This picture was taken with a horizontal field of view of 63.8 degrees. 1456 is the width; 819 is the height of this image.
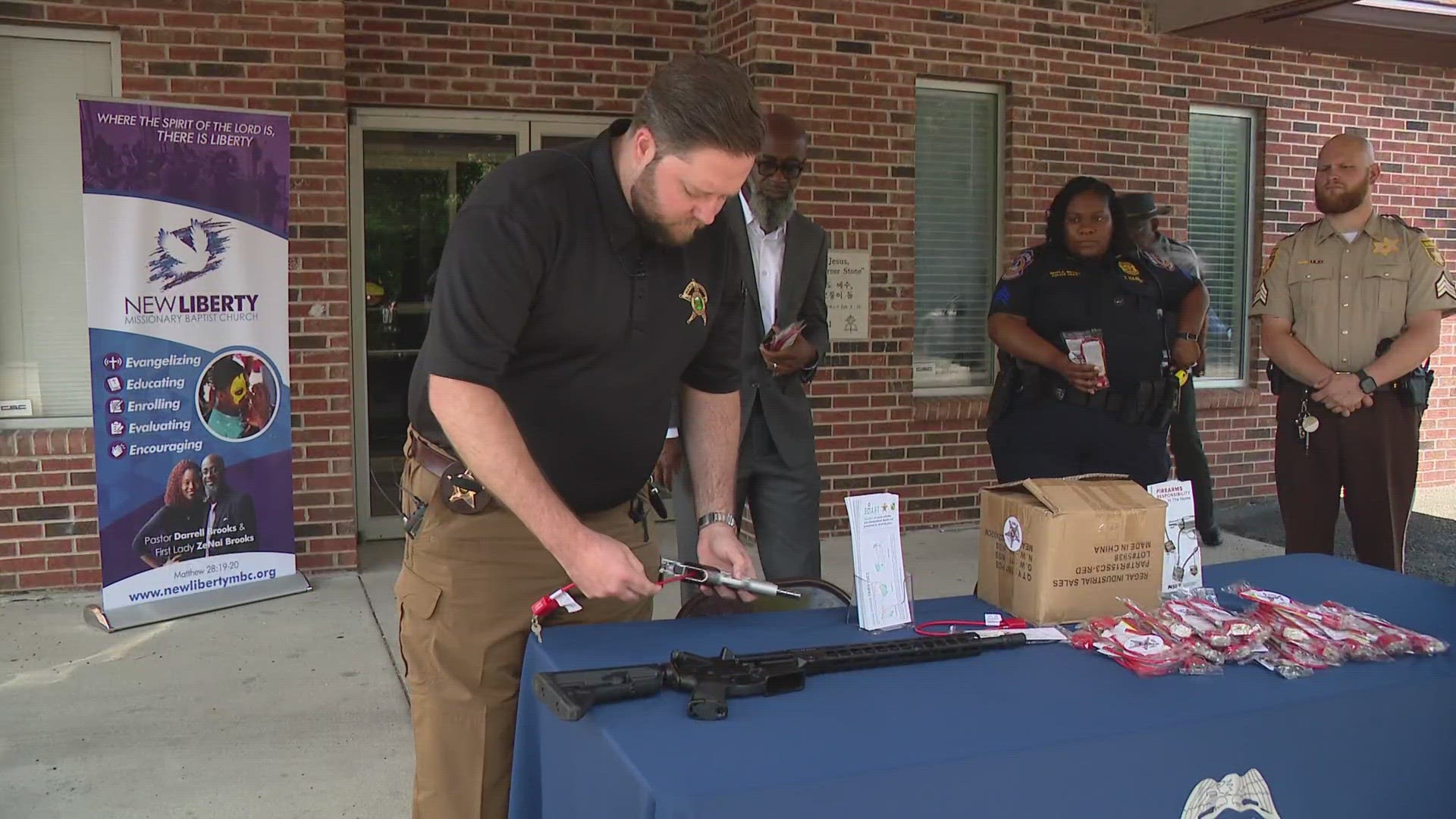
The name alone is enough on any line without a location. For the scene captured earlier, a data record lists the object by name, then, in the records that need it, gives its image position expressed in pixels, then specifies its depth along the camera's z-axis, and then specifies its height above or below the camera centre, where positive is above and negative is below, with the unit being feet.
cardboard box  7.11 -1.40
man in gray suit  12.00 -0.42
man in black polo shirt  6.26 -0.37
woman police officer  13.17 -0.35
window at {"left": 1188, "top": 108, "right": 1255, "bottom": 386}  24.45 +2.16
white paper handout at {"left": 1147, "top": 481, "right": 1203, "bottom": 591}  8.01 -1.50
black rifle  5.40 -1.73
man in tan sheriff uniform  14.69 -0.35
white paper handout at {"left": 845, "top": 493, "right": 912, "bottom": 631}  6.93 -1.43
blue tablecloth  4.84 -1.87
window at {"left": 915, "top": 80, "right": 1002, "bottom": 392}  21.71 +1.79
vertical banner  15.07 -0.37
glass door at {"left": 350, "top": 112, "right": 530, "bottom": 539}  19.47 +1.33
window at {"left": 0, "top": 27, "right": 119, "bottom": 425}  16.57 +1.43
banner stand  15.31 -3.86
